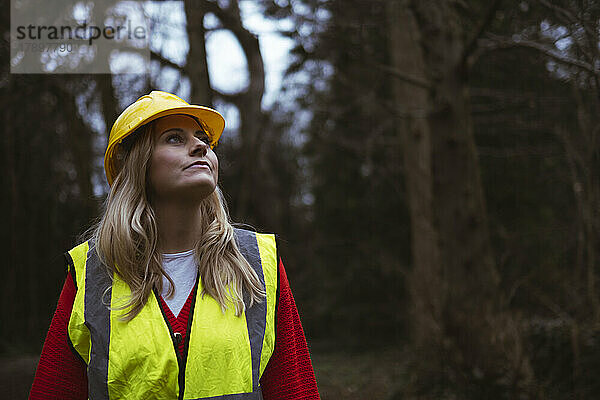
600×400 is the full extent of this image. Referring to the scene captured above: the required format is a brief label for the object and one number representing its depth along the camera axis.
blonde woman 1.92
